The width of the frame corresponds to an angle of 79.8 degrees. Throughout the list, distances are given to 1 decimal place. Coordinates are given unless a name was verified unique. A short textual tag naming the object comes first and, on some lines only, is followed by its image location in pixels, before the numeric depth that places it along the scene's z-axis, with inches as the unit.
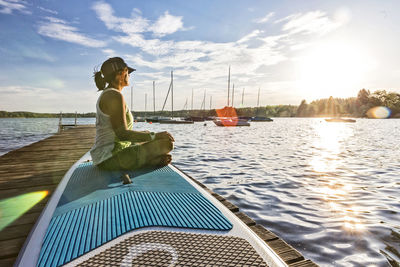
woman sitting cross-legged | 115.3
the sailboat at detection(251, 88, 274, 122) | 2215.9
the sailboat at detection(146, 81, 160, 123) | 1729.2
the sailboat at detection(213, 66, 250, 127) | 1375.5
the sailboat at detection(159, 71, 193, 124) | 1515.7
